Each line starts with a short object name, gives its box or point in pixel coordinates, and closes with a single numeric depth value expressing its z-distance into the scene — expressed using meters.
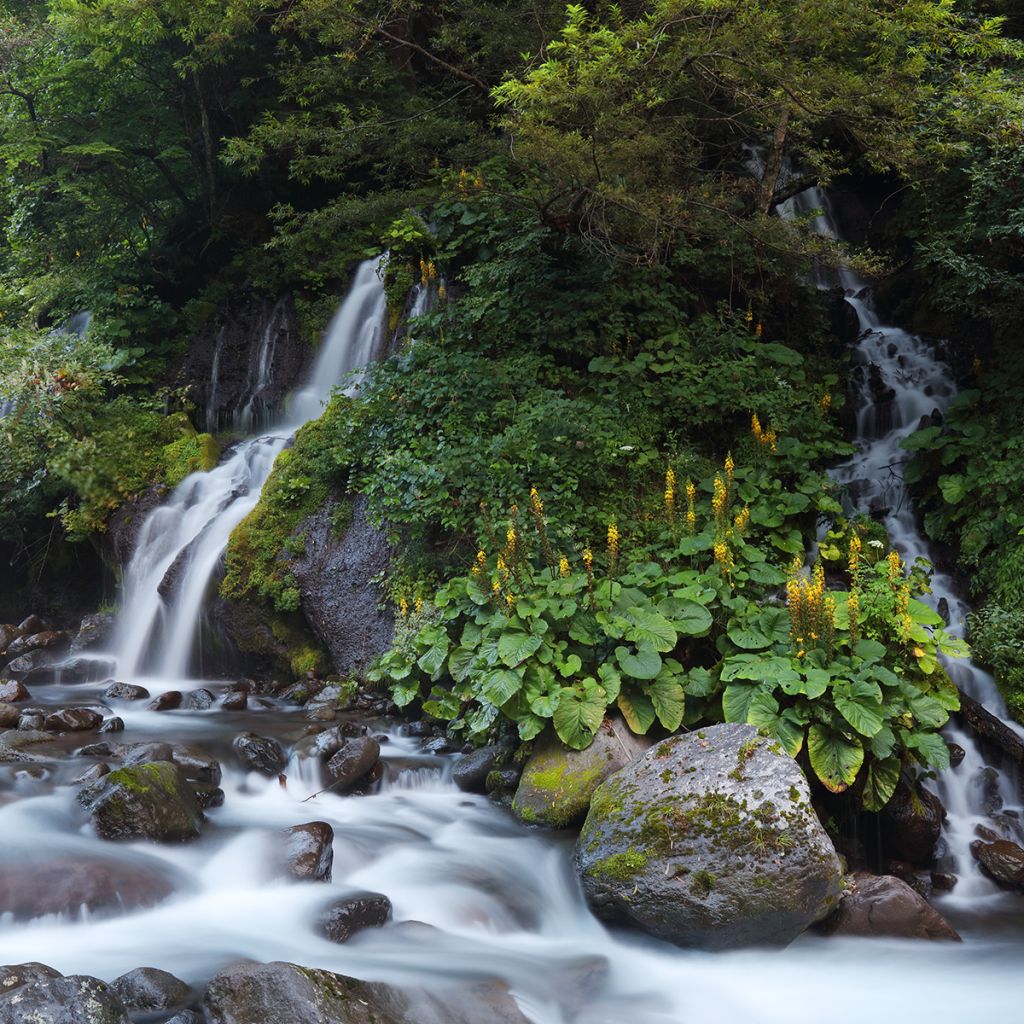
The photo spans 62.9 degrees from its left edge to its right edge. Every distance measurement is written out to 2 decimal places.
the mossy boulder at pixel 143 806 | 4.56
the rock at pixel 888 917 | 4.27
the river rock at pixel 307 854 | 4.55
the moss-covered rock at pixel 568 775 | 4.96
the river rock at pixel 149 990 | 3.33
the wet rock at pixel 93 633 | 9.30
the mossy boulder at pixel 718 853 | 3.95
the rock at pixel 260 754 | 5.76
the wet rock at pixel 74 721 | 6.47
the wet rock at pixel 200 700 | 7.38
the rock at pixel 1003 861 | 4.86
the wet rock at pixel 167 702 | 7.34
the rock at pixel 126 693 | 7.65
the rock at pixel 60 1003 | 2.80
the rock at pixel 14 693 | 7.61
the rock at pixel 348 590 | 7.39
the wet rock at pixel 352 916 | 4.13
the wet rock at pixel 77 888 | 3.95
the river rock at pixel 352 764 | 5.62
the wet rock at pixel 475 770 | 5.67
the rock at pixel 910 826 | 4.97
